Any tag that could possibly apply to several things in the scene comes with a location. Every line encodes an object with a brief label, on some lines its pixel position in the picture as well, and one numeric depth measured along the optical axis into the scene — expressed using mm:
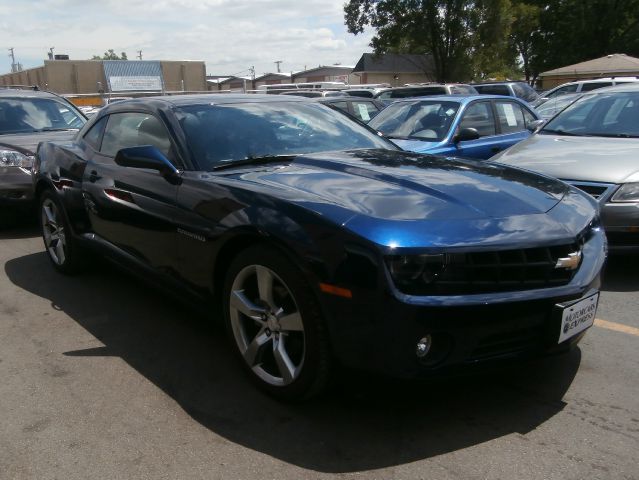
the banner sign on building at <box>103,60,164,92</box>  42688
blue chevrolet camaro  2512
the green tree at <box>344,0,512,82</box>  35188
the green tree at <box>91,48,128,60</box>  115356
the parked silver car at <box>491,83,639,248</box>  4680
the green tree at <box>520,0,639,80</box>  42906
